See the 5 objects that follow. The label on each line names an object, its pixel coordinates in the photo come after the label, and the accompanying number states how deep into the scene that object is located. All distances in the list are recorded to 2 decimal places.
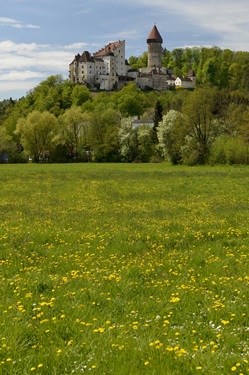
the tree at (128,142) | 88.19
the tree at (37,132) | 95.38
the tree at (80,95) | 160.50
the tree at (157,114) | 90.65
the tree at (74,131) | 96.56
